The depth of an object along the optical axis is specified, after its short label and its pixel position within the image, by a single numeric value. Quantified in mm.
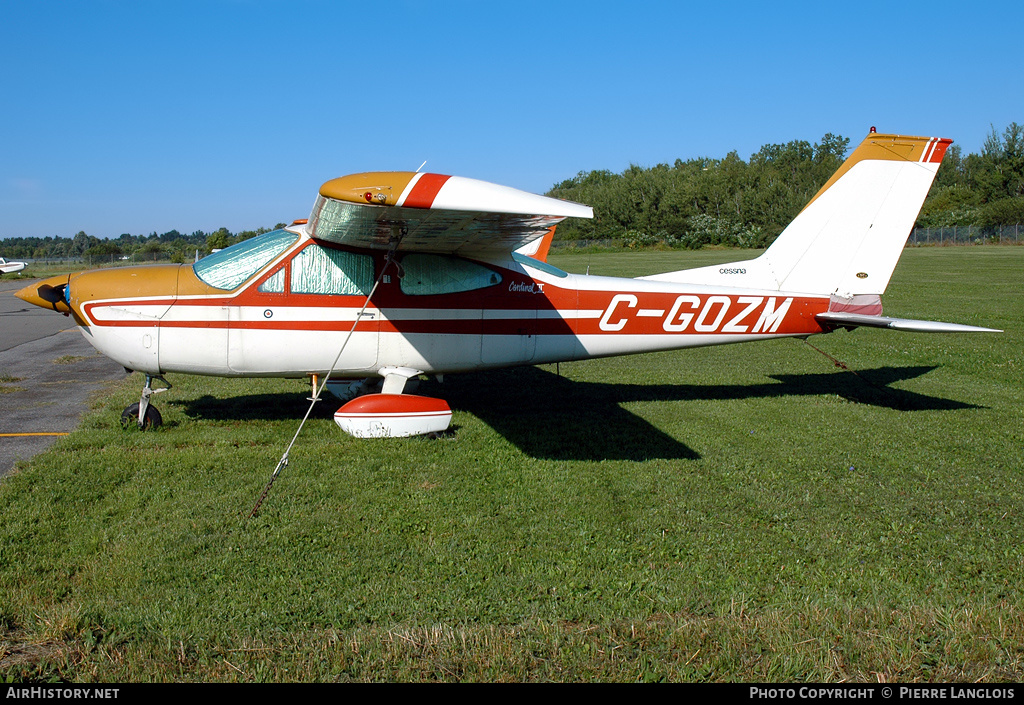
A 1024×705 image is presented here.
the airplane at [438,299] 6703
